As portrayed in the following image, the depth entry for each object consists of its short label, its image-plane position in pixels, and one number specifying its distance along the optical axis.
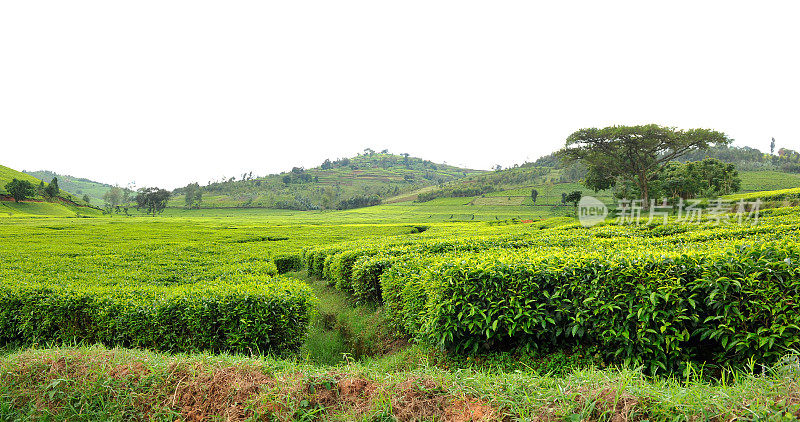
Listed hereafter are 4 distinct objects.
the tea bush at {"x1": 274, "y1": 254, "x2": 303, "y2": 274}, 15.11
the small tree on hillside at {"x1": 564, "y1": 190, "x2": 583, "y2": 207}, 43.42
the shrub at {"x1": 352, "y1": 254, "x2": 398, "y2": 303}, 7.77
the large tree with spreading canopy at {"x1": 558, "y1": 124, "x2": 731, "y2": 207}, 30.06
